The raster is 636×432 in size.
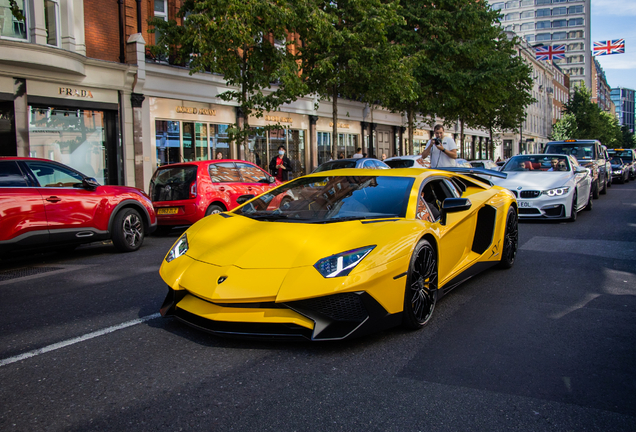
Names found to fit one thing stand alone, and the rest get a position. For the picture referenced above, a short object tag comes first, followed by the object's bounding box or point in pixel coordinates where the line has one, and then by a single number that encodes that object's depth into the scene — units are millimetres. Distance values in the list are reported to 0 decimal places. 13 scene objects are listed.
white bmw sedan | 11477
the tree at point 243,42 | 14922
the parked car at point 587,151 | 18531
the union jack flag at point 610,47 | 97188
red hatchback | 10953
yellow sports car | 3561
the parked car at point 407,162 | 16672
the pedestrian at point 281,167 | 18562
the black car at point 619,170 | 29966
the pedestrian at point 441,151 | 9938
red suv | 7270
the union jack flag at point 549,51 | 71862
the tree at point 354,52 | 19812
